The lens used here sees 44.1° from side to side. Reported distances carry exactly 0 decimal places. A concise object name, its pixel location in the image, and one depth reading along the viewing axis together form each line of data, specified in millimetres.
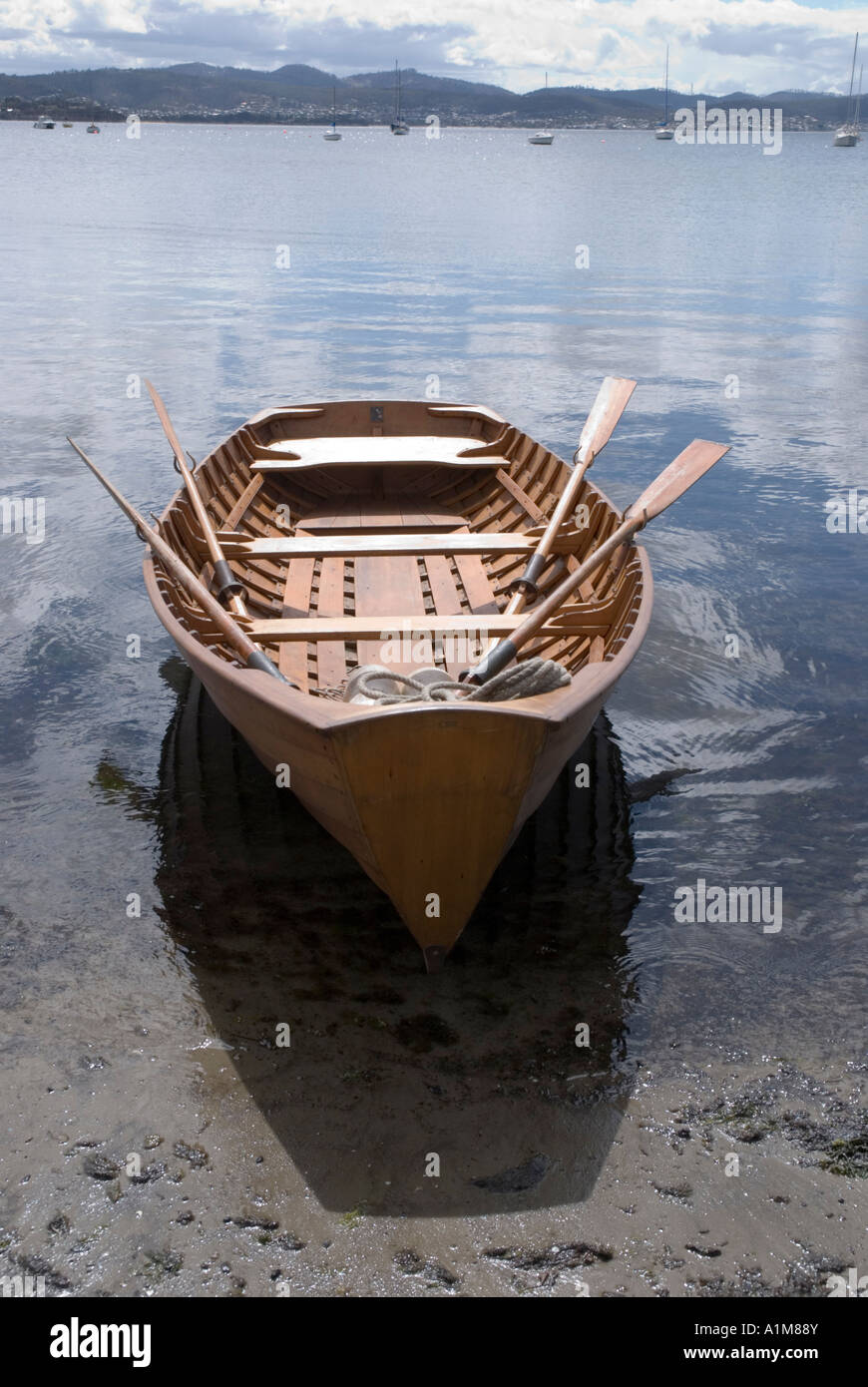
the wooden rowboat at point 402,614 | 4309
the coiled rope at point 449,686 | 4875
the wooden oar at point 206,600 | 5414
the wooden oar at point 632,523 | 5586
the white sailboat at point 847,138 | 146250
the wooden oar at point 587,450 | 7203
